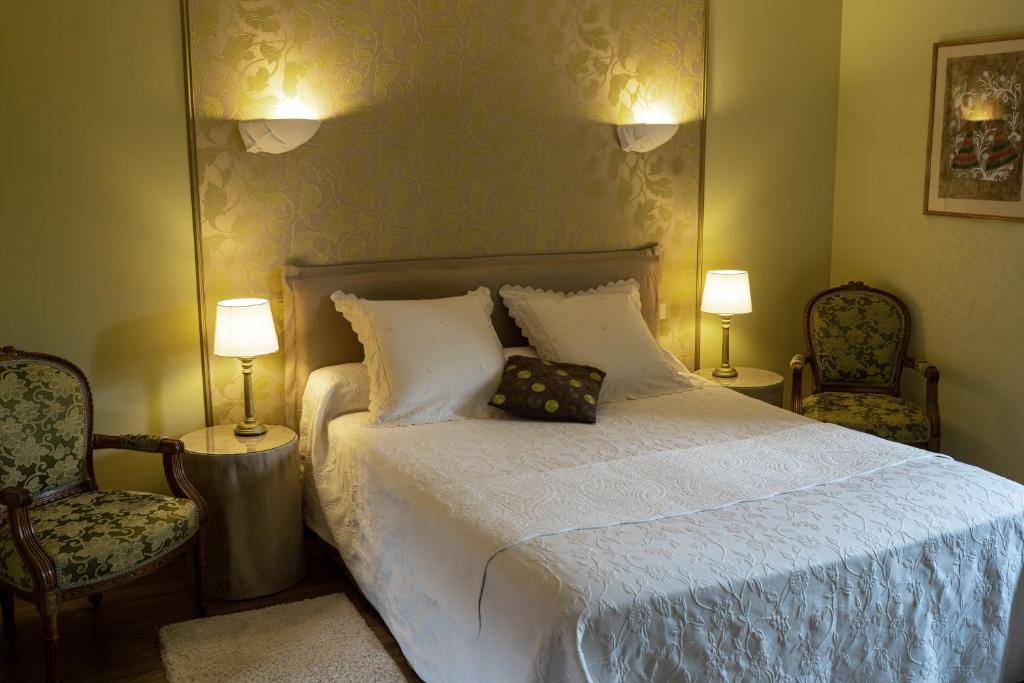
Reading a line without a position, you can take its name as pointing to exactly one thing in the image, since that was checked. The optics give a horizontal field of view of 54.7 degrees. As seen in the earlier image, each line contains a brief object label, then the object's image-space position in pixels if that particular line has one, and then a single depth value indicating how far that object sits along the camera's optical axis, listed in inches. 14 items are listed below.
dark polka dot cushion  142.5
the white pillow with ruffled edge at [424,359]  142.9
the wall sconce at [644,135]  171.0
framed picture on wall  161.8
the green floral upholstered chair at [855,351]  176.2
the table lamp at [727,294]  174.9
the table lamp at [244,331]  138.6
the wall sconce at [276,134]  144.1
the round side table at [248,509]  136.6
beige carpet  118.3
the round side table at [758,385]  171.9
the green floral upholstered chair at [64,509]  113.4
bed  90.5
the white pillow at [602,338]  156.3
